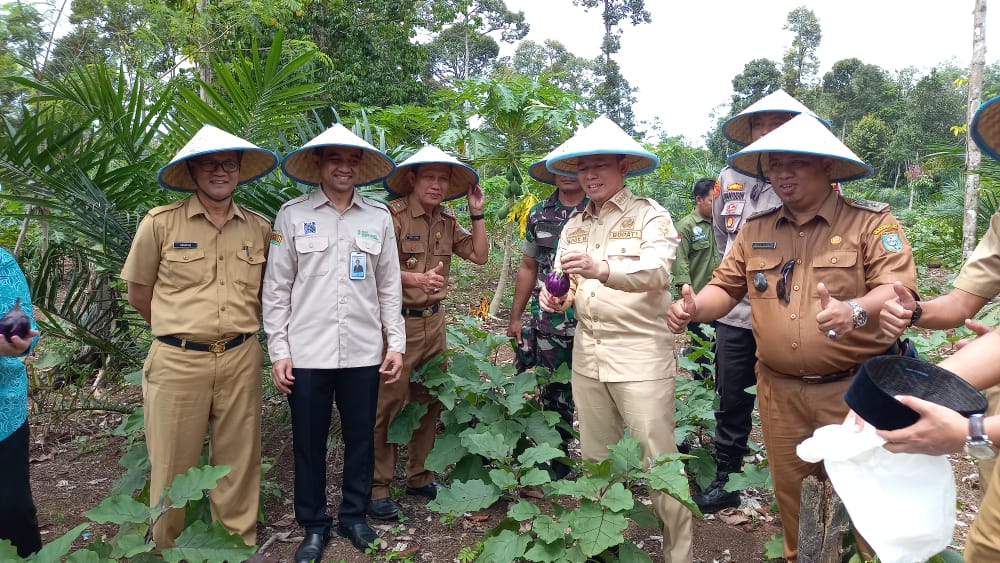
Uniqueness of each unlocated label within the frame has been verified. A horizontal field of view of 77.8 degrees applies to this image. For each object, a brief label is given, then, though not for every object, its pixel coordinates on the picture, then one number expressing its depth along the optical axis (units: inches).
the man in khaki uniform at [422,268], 139.4
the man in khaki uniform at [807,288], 89.8
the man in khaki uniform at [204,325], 108.8
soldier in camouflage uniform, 148.0
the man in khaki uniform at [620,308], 106.2
